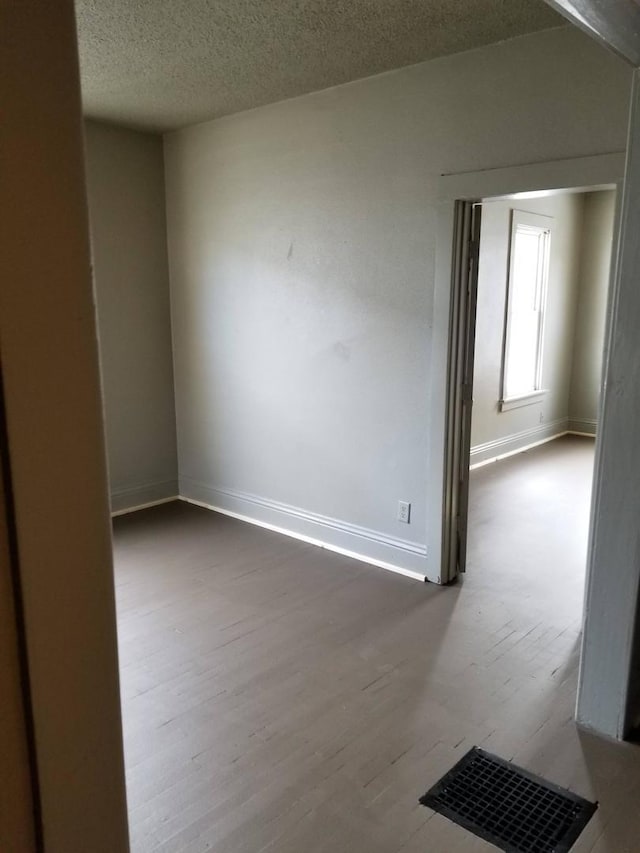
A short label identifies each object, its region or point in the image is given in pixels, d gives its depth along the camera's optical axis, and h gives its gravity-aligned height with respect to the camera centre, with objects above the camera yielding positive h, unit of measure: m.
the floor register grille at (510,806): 1.83 -1.47
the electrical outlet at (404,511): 3.53 -1.13
